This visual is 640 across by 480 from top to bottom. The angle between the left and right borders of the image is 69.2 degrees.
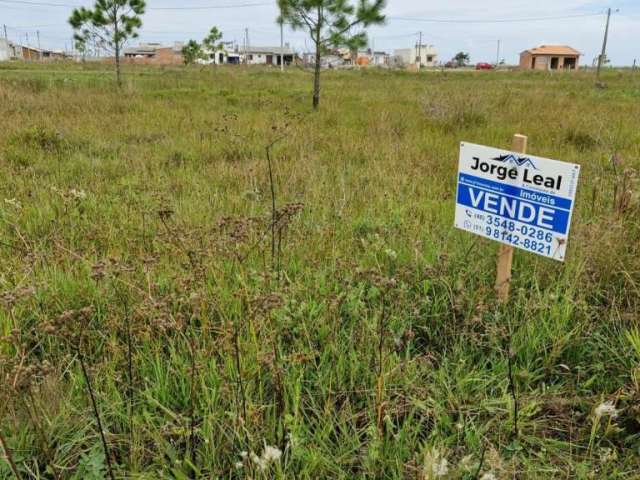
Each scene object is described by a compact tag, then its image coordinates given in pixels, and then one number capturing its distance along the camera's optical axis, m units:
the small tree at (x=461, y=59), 83.34
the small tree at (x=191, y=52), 37.38
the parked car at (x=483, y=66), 62.84
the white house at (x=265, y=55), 80.81
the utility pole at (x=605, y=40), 33.84
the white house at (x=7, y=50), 58.50
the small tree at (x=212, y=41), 39.69
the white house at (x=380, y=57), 91.32
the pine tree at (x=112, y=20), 14.55
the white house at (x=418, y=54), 84.81
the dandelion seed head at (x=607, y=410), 1.43
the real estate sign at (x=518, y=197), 2.04
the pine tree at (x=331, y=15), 11.01
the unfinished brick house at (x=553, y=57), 58.53
